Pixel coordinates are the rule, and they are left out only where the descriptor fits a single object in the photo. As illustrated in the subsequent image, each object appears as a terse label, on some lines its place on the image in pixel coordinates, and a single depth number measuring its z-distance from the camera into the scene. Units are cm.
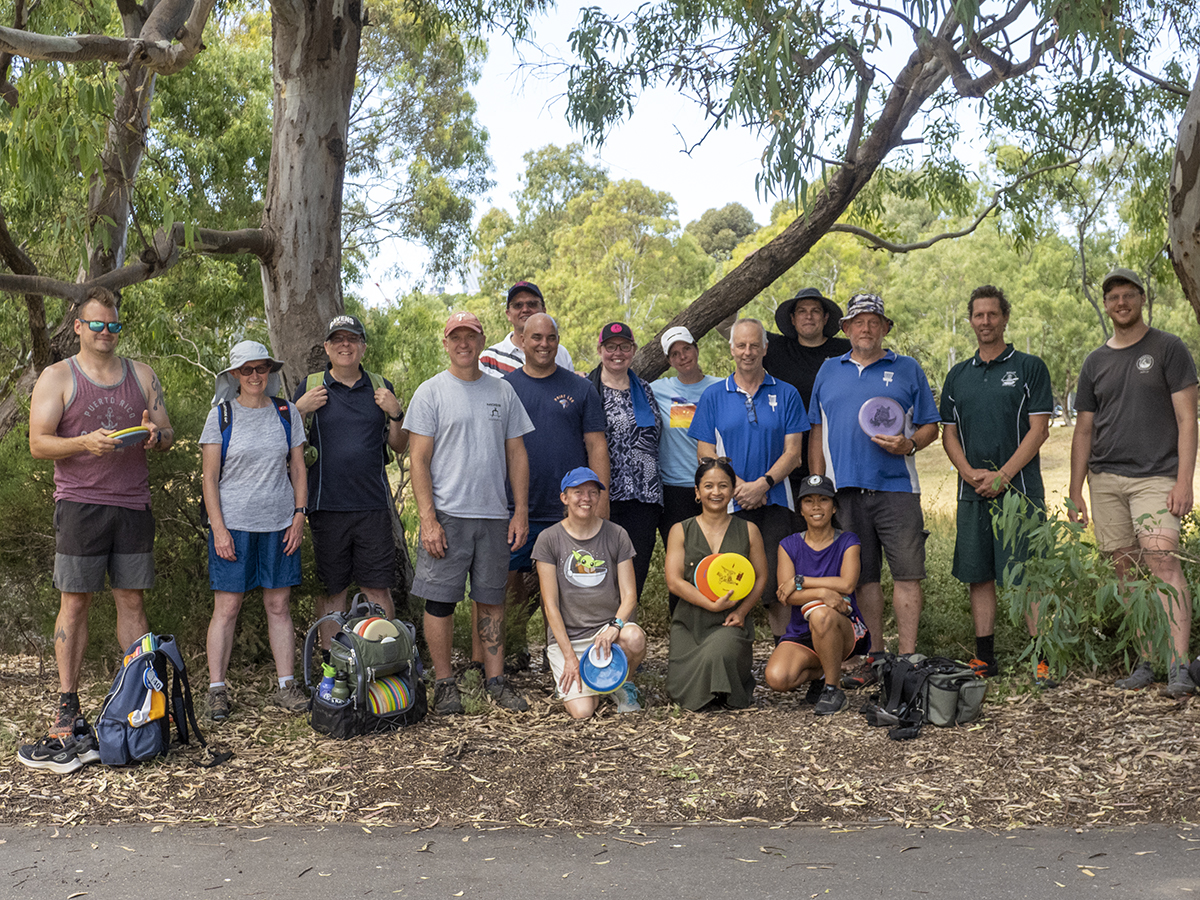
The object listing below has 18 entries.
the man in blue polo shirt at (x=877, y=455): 610
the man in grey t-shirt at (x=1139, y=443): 565
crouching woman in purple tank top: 568
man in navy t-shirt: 616
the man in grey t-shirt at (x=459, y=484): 579
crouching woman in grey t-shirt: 573
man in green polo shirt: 611
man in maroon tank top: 532
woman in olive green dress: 575
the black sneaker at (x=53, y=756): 499
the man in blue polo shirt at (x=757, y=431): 625
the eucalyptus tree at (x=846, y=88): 469
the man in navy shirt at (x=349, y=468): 598
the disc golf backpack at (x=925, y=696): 527
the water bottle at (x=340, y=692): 542
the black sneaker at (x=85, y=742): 505
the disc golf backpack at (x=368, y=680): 539
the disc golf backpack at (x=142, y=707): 498
